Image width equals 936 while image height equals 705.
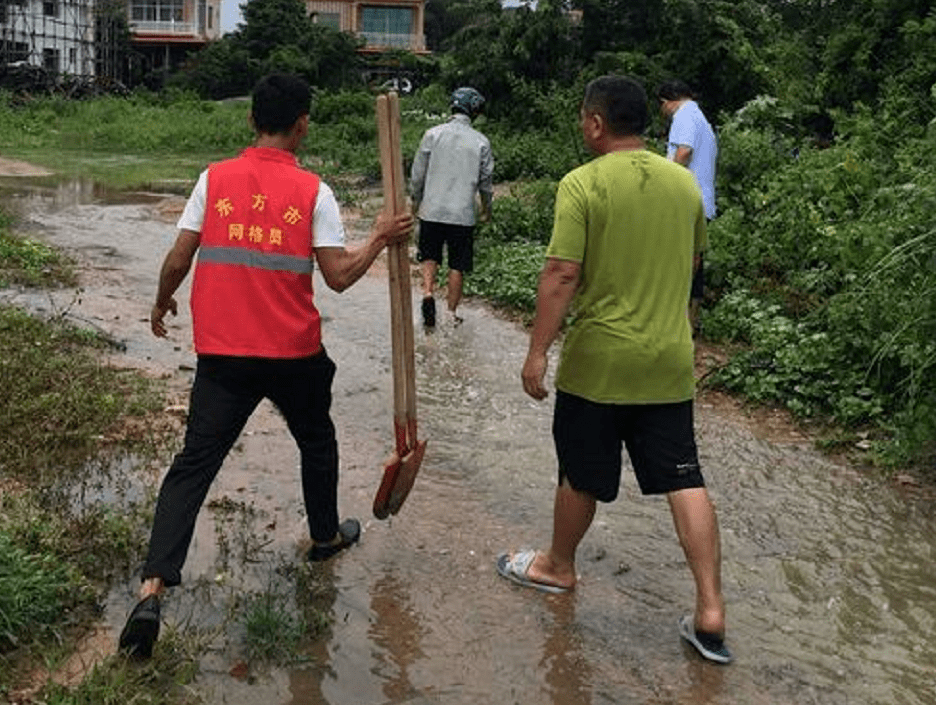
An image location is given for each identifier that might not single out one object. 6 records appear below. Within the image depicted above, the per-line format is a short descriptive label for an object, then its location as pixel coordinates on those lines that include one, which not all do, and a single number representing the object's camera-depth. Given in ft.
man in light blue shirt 24.63
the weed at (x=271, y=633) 12.01
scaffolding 147.23
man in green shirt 12.30
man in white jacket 27.58
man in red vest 12.10
